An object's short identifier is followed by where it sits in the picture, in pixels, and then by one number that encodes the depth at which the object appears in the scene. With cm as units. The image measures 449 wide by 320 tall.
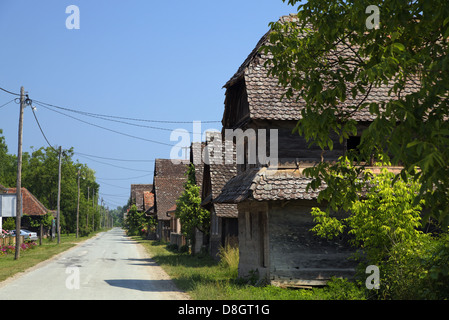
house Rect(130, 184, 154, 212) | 7524
